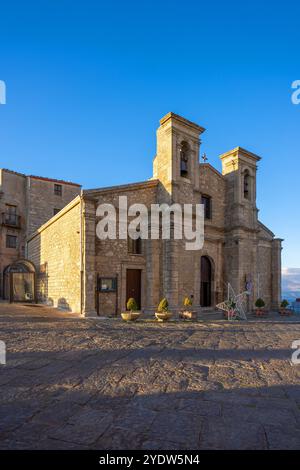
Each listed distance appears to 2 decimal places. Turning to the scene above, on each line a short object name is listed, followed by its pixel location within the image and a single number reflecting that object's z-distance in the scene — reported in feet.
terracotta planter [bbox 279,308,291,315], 66.13
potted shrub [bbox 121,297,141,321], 40.52
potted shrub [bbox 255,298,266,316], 60.01
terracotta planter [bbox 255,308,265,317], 60.29
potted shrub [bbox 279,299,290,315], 66.13
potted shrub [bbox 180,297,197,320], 45.65
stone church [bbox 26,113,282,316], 46.26
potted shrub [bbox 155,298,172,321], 42.57
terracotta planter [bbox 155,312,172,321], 42.50
